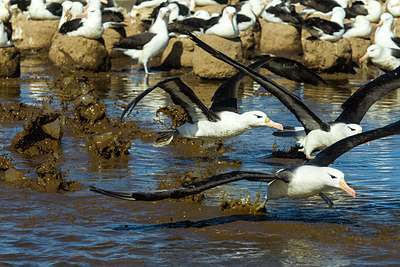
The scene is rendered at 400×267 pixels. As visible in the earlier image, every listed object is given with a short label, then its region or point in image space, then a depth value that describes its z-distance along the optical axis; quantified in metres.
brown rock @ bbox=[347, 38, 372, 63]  21.59
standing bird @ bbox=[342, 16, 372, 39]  21.31
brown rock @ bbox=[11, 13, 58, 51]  22.80
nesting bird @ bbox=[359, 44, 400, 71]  18.25
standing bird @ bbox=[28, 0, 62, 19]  22.33
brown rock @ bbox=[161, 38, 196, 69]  20.22
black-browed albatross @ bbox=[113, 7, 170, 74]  19.09
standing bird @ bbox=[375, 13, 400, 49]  19.52
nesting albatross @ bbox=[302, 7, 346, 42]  19.23
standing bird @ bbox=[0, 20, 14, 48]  16.56
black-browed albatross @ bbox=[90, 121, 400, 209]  6.11
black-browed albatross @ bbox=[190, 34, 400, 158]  8.98
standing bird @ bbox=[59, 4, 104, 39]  18.11
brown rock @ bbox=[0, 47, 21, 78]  16.81
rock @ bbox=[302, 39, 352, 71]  19.16
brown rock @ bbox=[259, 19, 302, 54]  23.08
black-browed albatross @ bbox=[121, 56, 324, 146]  8.78
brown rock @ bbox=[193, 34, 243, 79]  17.41
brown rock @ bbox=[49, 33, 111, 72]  18.31
